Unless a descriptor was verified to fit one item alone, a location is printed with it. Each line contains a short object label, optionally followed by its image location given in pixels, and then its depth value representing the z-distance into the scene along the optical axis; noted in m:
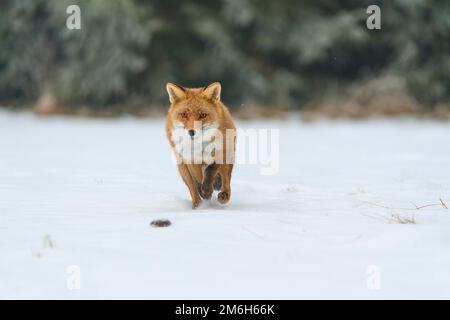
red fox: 5.12
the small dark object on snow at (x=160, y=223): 4.47
